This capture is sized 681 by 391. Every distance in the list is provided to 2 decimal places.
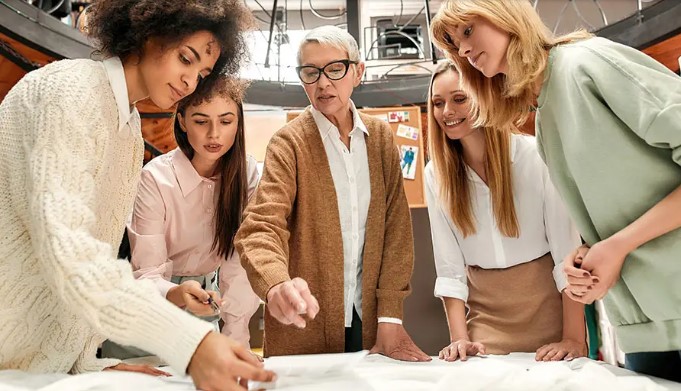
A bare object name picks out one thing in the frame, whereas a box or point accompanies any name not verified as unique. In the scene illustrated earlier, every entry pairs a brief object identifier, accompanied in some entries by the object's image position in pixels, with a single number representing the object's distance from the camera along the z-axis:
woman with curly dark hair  0.88
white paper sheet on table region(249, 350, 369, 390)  1.23
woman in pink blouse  1.91
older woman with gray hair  1.69
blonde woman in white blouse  1.79
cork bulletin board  3.54
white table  0.99
